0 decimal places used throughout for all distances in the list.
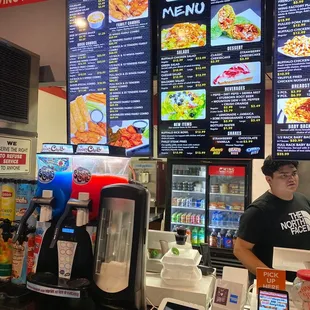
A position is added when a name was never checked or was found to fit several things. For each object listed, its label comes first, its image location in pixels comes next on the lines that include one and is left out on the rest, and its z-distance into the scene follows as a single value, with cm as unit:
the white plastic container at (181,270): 154
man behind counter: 248
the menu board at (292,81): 193
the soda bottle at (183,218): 556
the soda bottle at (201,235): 543
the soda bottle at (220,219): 539
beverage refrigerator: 519
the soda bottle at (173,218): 560
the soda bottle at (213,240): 532
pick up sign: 134
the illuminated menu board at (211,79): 208
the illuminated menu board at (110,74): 237
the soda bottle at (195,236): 549
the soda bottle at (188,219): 554
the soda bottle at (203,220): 546
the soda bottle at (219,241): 529
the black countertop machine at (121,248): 136
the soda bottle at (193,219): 554
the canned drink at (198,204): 557
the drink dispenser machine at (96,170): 152
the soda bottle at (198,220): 553
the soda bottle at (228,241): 519
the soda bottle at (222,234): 528
